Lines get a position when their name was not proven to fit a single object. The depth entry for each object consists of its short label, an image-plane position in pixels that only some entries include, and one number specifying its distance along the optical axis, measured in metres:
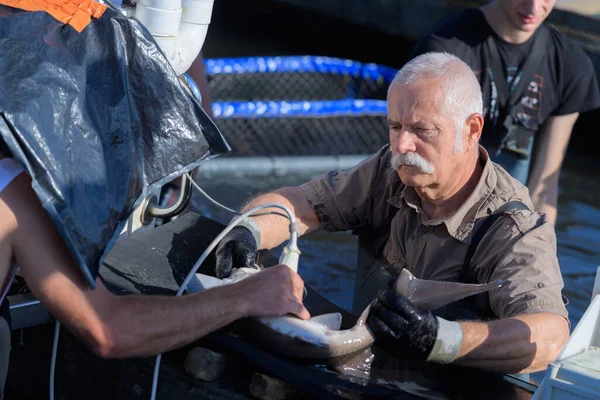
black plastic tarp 1.95
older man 2.26
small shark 2.18
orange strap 2.10
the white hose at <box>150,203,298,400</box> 2.26
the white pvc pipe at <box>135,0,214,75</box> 2.64
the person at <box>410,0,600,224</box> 4.02
